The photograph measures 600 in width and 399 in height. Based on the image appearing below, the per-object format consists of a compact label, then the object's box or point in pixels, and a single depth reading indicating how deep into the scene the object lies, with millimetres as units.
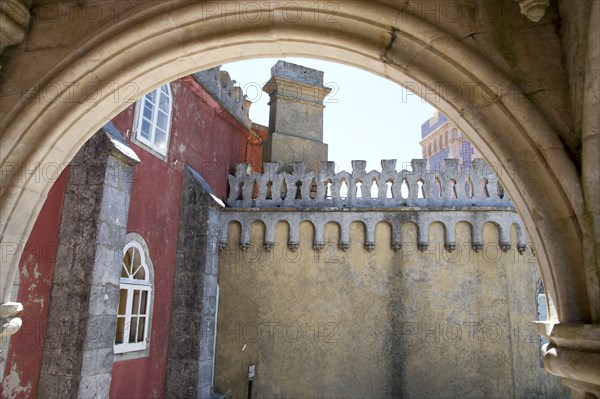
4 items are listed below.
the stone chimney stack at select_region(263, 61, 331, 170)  10883
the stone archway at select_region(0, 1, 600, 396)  1789
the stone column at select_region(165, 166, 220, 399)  7258
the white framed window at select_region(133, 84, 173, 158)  6867
